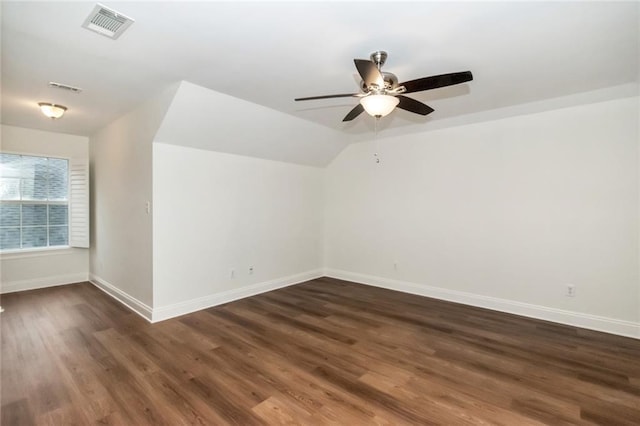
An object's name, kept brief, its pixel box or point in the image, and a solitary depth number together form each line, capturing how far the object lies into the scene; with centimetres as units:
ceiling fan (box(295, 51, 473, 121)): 209
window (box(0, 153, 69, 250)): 468
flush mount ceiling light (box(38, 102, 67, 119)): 355
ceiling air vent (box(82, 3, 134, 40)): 193
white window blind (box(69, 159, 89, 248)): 503
